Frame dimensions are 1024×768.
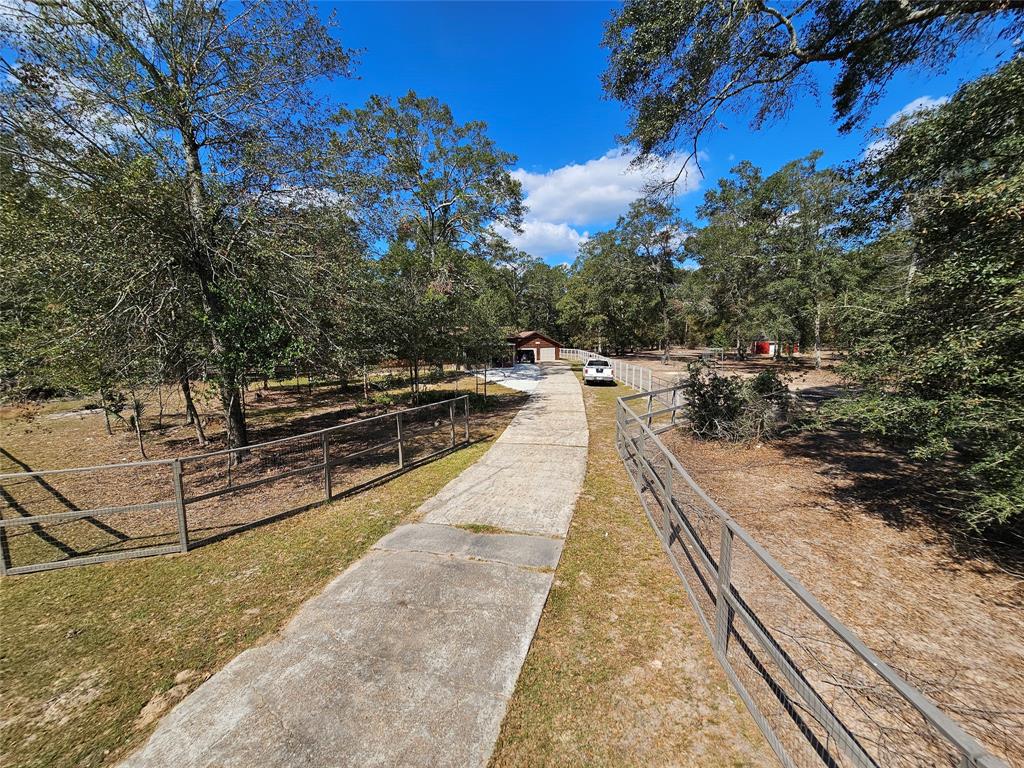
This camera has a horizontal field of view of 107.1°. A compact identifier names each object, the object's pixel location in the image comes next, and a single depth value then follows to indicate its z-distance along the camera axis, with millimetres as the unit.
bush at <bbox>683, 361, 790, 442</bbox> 8648
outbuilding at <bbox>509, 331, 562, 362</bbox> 44469
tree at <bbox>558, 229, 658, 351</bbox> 34875
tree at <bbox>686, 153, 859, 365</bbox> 21500
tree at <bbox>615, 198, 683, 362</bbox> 32625
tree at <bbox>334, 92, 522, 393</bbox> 12508
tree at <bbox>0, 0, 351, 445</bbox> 5484
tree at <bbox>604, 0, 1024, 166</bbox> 6039
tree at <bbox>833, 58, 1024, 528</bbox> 3525
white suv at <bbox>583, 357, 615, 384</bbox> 20938
